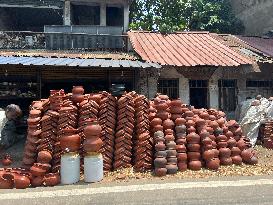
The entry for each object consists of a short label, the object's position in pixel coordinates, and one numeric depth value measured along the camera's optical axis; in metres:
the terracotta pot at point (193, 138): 7.95
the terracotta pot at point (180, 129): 8.05
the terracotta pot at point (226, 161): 8.05
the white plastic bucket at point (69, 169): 6.70
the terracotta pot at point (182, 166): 7.59
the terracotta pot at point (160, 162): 7.31
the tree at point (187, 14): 21.90
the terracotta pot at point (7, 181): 6.53
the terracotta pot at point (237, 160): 8.14
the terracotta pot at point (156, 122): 8.00
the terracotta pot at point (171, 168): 7.35
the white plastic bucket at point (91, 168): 6.69
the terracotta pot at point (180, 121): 8.15
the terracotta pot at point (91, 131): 6.86
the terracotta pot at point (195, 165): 7.63
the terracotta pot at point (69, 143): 6.83
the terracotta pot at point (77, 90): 7.90
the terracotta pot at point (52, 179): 6.68
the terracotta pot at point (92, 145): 6.71
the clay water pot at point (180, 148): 7.77
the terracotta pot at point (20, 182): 6.50
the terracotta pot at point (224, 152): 8.10
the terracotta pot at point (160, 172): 7.20
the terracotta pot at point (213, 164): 7.68
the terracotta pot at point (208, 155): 7.79
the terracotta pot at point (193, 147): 7.86
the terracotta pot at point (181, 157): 7.68
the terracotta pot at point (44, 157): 7.01
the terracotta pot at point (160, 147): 7.54
